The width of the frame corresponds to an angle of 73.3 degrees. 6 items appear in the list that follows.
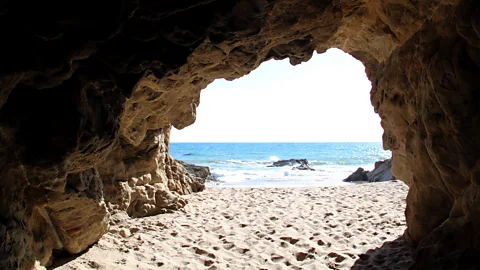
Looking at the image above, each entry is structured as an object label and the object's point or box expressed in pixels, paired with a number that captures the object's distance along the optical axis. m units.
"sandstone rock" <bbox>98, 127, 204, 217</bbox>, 6.93
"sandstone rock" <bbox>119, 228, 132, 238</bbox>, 6.13
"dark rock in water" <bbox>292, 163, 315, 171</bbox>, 28.00
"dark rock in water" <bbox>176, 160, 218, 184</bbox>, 17.75
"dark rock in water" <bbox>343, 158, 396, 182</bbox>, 17.45
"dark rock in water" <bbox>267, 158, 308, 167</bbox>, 32.23
